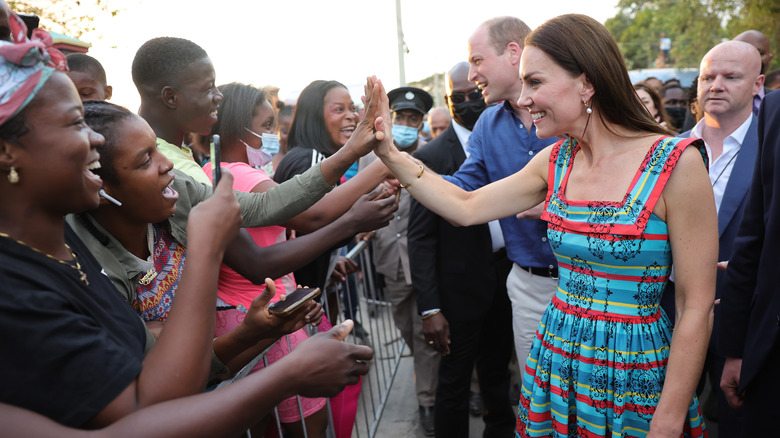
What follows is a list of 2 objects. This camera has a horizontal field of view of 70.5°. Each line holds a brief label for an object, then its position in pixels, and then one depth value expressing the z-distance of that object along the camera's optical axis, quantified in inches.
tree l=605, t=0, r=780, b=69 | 656.4
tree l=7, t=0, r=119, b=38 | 337.1
